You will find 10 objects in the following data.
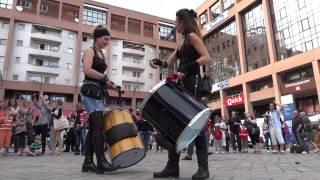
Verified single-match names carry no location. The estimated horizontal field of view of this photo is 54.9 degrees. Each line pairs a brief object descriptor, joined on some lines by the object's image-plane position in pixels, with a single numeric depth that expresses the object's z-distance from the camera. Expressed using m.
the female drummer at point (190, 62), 3.26
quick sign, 42.78
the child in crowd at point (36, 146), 10.49
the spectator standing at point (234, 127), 13.15
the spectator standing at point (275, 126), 11.55
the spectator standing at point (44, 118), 9.98
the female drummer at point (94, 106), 3.90
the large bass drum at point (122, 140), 3.71
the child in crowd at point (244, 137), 13.00
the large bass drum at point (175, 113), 2.96
